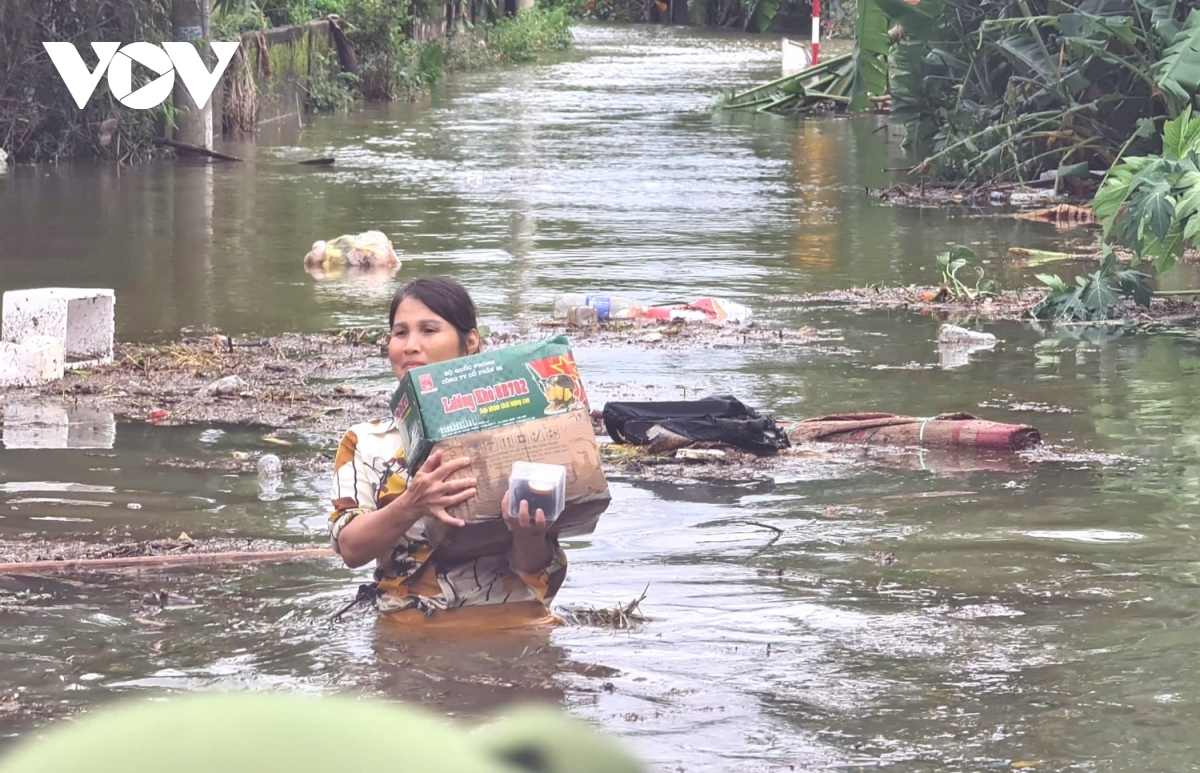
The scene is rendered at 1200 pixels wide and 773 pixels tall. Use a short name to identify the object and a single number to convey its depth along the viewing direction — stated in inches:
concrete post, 719.7
